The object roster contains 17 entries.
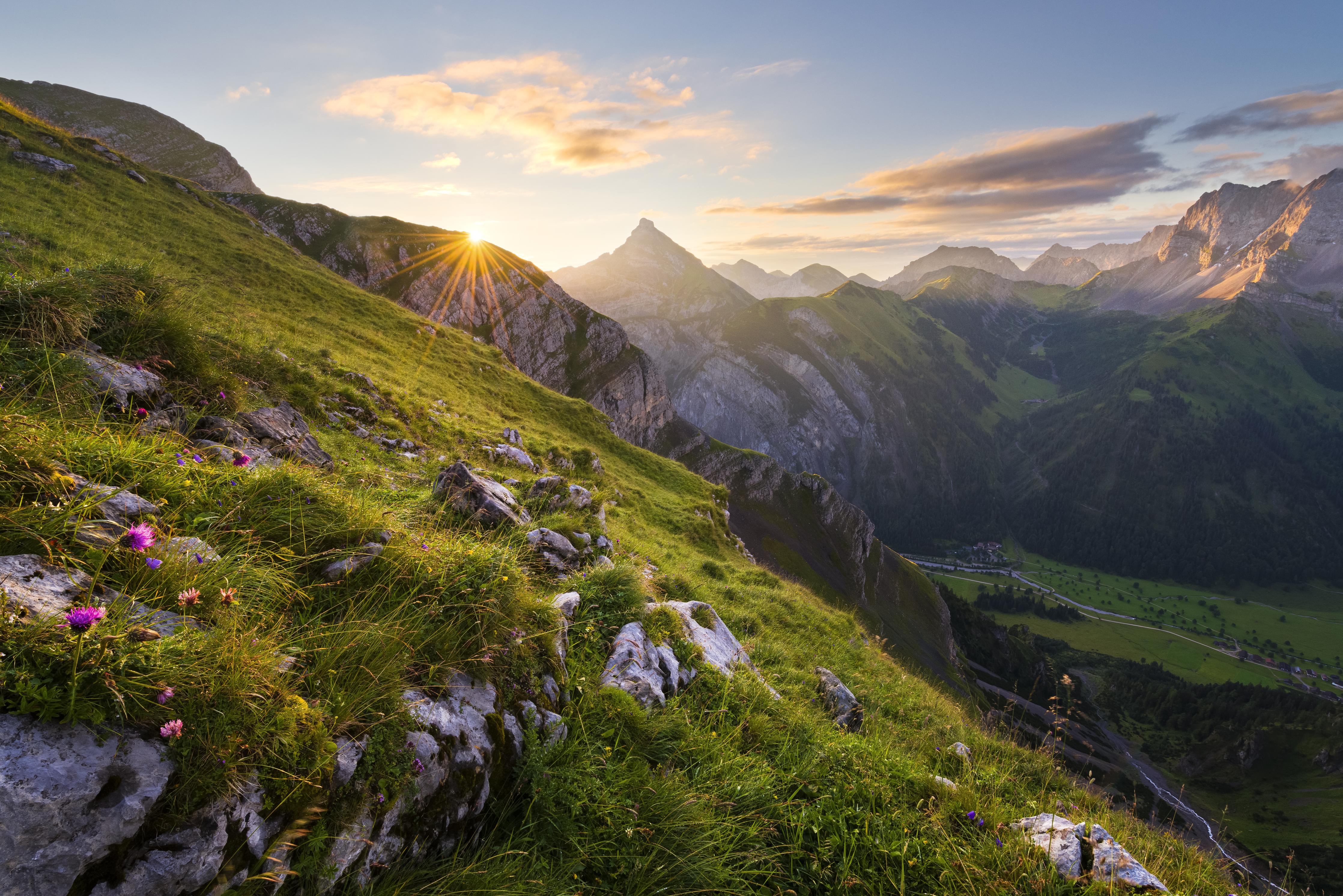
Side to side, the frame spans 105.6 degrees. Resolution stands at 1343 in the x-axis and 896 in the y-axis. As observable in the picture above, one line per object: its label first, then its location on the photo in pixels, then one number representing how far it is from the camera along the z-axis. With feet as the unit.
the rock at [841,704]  31.22
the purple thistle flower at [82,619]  8.37
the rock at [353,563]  15.58
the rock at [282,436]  26.40
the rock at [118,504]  12.32
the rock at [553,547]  26.96
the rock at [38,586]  9.27
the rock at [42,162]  90.17
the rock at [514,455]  65.16
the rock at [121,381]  19.15
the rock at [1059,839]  16.85
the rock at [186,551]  12.08
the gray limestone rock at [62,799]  7.32
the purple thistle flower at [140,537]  10.98
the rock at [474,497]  26.18
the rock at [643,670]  20.20
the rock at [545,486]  39.93
